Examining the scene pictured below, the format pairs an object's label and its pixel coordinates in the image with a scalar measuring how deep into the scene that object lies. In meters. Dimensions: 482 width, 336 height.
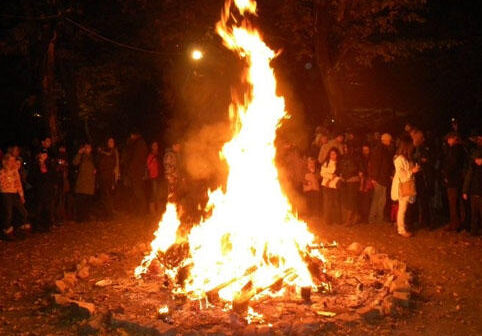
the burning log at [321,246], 9.31
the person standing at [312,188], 12.82
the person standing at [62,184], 13.00
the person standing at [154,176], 13.77
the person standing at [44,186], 12.23
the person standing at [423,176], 12.01
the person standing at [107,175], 13.55
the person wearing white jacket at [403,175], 10.93
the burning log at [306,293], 7.21
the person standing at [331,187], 12.27
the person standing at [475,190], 10.70
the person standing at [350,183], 12.20
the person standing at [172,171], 13.45
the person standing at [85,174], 13.25
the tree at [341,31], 16.19
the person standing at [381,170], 12.07
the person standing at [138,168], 13.88
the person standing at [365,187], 12.33
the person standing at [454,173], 11.30
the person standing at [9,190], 11.18
